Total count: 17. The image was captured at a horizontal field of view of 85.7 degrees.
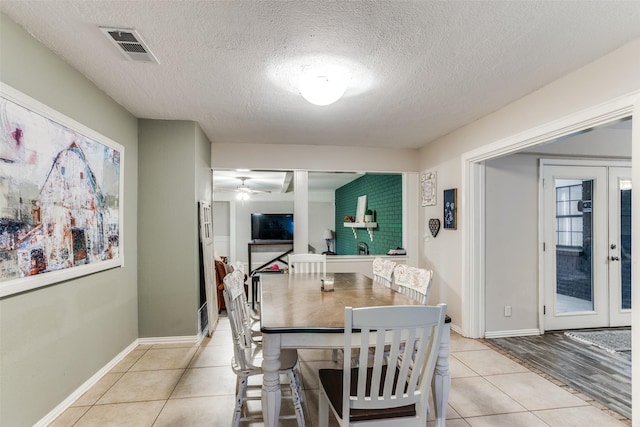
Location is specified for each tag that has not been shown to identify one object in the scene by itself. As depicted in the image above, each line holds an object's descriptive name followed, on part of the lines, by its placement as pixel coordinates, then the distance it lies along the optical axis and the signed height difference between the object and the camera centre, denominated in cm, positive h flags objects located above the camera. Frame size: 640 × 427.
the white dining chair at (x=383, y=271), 319 -56
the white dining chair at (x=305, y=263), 395 -57
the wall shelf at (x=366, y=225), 646 -22
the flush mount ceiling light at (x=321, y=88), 242 +89
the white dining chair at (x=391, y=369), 146 -70
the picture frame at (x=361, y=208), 716 +12
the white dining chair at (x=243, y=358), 197 -90
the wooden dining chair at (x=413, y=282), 254 -53
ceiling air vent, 198 +104
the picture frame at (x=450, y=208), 403 +7
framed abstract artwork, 186 +11
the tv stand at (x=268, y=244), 736 -65
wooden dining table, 177 -61
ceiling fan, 734 +57
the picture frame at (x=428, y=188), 461 +36
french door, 404 -37
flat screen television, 915 -38
